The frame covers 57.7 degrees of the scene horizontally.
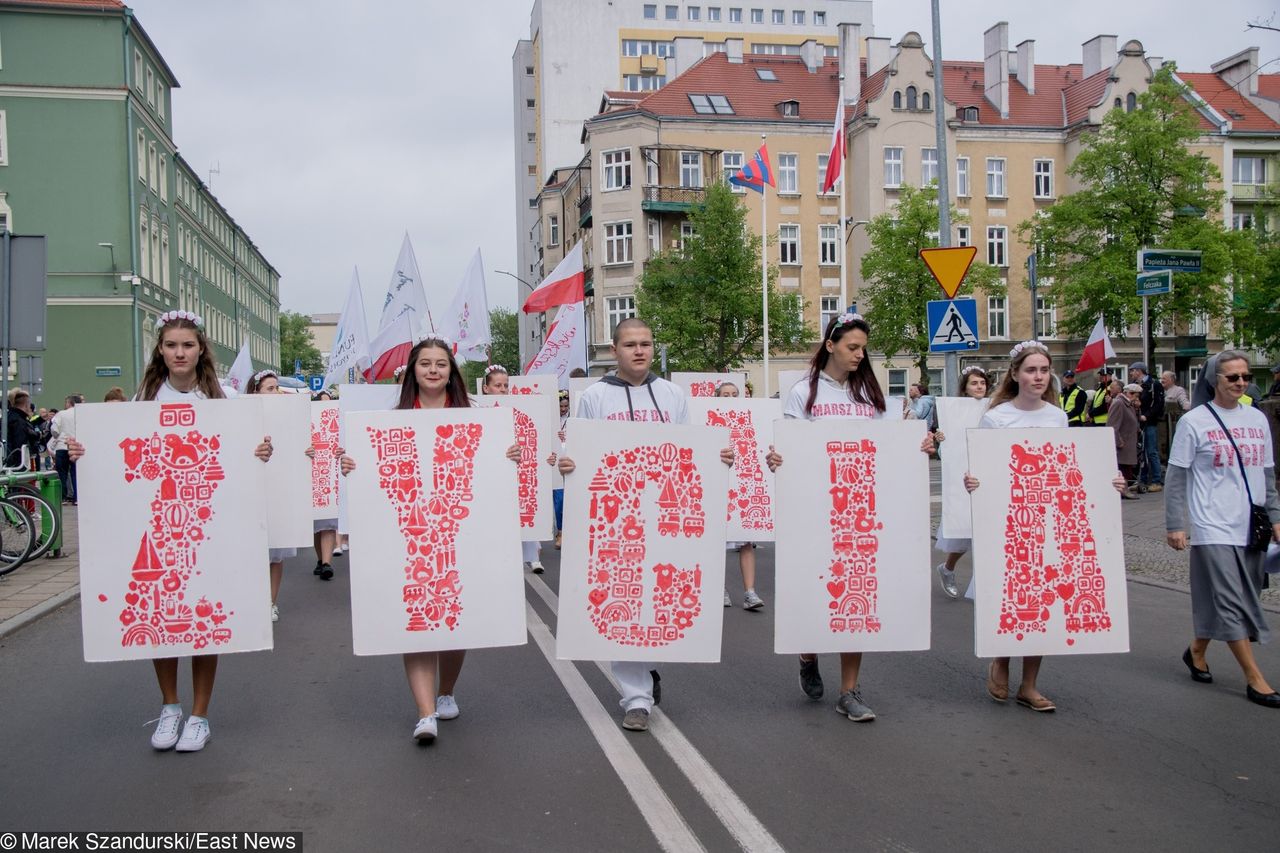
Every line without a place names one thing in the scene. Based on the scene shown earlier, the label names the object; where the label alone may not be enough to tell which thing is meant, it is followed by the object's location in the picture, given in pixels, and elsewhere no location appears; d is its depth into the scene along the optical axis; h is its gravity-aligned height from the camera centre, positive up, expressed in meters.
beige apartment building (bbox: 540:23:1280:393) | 56.97 +13.13
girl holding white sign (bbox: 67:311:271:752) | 5.61 +0.16
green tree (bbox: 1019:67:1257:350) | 40.84 +7.08
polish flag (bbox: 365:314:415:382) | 17.30 +1.11
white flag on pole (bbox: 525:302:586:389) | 17.16 +1.10
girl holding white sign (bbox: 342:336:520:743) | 5.81 +0.12
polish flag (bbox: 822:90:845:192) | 24.11 +5.51
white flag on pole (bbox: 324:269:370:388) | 18.39 +1.30
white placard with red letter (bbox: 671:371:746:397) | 15.16 +0.43
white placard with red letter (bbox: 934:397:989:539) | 9.98 -0.41
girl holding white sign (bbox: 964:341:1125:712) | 6.34 +0.02
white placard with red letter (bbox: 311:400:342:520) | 11.62 -0.40
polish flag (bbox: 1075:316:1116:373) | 20.16 +1.05
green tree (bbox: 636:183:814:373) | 45.62 +4.71
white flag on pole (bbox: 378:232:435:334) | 17.19 +1.87
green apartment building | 45.81 +10.06
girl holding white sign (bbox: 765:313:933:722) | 6.21 +0.14
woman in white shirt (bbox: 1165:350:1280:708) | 6.64 -0.53
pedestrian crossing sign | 14.66 +1.12
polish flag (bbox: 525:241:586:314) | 17.30 +2.01
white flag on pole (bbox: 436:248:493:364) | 17.45 +1.56
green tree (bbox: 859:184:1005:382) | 46.09 +5.57
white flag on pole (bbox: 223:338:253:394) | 17.05 +0.81
